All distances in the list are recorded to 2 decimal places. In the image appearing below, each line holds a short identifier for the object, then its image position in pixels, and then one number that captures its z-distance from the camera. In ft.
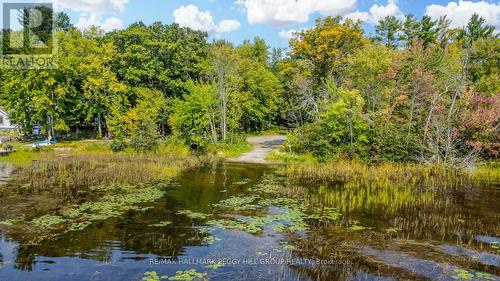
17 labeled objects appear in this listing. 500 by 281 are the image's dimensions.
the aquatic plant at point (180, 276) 29.86
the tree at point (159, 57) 138.31
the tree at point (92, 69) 131.13
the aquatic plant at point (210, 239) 38.81
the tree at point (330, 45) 114.52
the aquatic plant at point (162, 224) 43.70
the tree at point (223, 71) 119.85
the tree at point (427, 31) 161.58
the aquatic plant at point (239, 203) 52.31
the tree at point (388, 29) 171.42
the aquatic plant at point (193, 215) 47.42
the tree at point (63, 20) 257.69
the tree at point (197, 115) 115.75
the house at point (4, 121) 193.85
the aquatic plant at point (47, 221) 42.75
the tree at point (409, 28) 167.43
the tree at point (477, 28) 153.69
